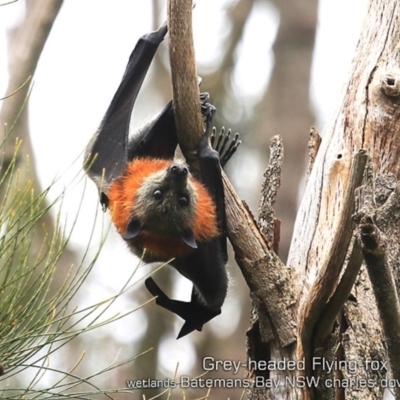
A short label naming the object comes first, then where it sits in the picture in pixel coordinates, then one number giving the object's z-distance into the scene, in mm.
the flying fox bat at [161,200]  13578
